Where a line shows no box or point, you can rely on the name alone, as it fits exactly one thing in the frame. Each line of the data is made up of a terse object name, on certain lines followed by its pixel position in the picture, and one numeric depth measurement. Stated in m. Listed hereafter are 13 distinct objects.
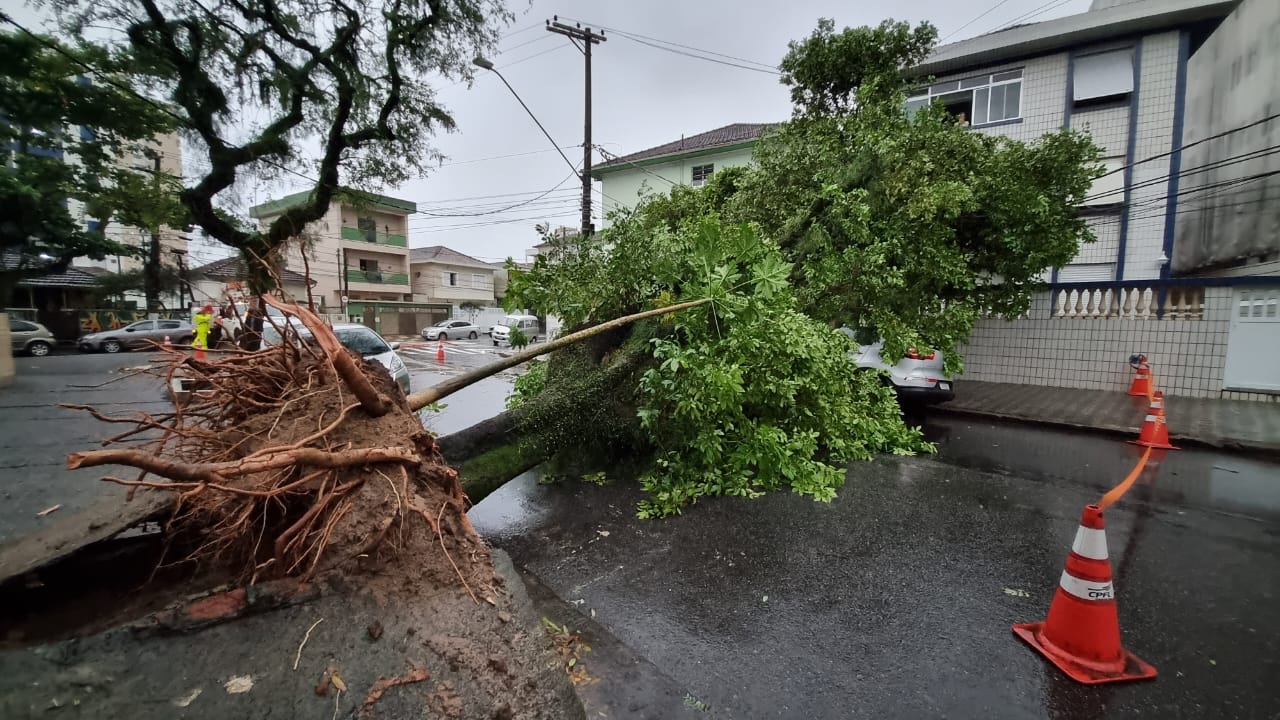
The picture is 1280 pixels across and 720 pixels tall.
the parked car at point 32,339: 13.26
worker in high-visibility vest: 8.57
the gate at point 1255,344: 7.00
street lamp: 9.13
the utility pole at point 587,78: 13.26
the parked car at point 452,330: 28.38
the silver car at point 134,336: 15.53
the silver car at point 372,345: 8.02
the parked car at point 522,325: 26.59
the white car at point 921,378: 7.16
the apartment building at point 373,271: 27.89
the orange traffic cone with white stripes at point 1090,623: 2.16
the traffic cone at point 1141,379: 7.96
